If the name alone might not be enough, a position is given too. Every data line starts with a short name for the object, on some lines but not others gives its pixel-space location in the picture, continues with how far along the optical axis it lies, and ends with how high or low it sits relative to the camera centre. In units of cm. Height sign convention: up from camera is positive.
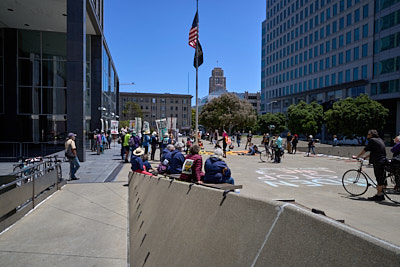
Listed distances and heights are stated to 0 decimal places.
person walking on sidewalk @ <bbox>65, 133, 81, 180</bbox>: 1088 -108
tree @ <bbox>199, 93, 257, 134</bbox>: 5869 +342
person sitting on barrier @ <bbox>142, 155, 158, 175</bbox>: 970 -123
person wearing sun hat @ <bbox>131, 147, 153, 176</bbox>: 940 -126
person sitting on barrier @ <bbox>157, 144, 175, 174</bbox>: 878 -111
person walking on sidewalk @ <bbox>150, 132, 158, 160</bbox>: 1830 -90
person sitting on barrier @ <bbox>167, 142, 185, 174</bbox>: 811 -99
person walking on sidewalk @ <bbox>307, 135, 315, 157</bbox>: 2386 -113
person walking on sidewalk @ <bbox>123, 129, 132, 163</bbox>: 1675 -97
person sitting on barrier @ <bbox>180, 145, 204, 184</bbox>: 645 -97
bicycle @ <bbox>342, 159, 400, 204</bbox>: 762 -154
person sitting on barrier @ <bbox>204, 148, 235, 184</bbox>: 601 -89
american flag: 1834 +629
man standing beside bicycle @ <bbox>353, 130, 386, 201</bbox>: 739 -69
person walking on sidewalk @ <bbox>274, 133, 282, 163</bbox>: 1827 -135
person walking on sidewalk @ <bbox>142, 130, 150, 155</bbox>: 1763 -80
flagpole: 1839 +504
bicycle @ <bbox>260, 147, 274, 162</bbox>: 1920 -185
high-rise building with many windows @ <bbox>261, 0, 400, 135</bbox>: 4297 +1532
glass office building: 2248 +500
